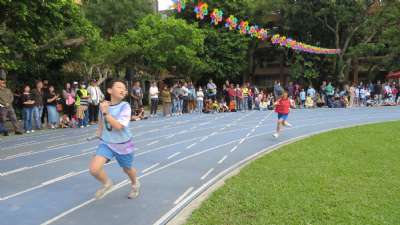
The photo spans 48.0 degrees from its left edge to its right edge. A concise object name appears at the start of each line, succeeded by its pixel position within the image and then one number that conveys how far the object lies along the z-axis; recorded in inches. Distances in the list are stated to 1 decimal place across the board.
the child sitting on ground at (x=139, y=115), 776.3
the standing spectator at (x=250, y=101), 1052.5
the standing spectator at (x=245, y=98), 1026.1
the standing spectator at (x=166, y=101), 869.8
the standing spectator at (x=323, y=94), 1127.0
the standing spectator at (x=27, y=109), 628.6
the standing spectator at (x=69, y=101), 680.4
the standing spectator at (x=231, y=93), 1000.9
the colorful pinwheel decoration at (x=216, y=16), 747.8
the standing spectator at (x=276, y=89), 1021.2
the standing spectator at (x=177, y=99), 908.0
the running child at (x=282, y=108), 519.5
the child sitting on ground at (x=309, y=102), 1095.0
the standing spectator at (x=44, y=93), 687.9
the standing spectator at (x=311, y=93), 1105.4
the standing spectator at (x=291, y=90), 1176.2
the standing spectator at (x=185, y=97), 923.0
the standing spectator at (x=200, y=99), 972.6
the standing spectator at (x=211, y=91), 996.6
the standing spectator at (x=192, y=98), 960.3
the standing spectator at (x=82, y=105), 661.9
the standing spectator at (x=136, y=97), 796.0
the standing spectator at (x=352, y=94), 1091.3
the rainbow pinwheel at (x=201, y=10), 671.3
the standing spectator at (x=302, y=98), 1115.9
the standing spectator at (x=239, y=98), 1009.5
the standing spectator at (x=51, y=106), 671.1
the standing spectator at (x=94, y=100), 692.1
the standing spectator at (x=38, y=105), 646.5
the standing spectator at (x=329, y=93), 1099.9
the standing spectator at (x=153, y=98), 861.8
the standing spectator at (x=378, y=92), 1146.7
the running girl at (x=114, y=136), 232.1
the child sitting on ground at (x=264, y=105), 1046.4
